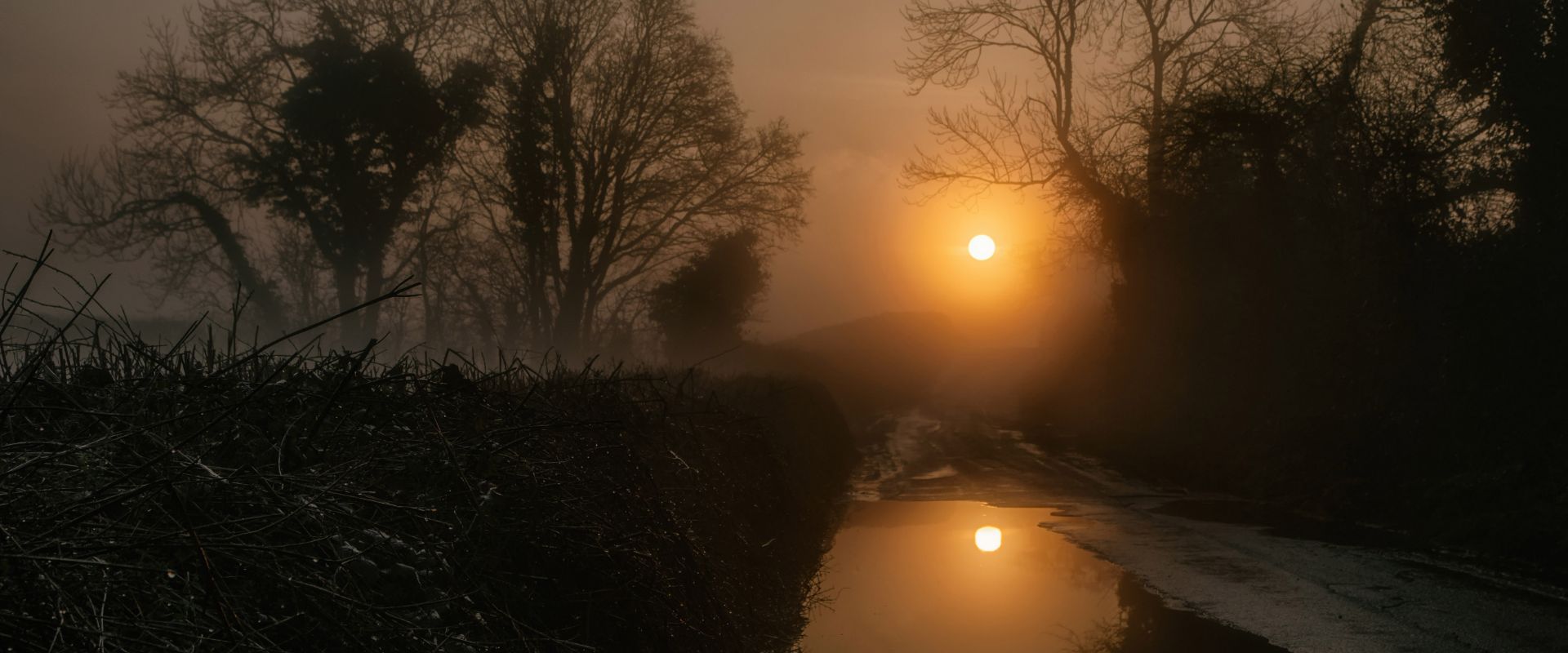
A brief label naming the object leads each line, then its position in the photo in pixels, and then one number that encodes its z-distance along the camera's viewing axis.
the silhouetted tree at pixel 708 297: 35.34
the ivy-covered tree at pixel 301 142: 27.39
